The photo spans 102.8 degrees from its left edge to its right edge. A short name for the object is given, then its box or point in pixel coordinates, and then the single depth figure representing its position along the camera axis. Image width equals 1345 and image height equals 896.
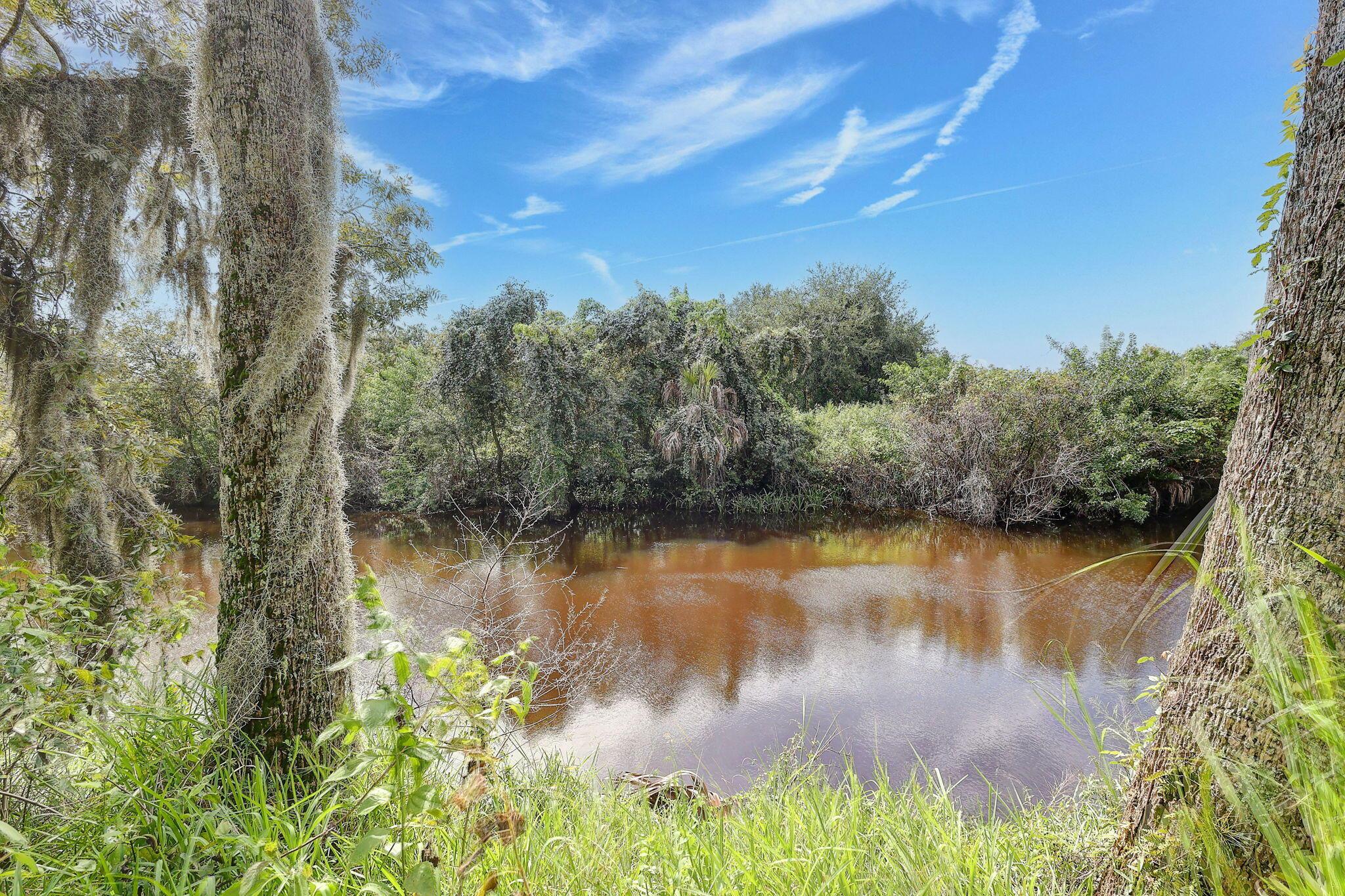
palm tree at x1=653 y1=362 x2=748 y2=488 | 10.47
